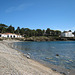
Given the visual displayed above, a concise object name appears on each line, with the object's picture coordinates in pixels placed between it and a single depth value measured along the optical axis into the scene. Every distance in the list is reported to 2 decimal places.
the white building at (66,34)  147.50
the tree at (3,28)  105.54
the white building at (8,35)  99.43
